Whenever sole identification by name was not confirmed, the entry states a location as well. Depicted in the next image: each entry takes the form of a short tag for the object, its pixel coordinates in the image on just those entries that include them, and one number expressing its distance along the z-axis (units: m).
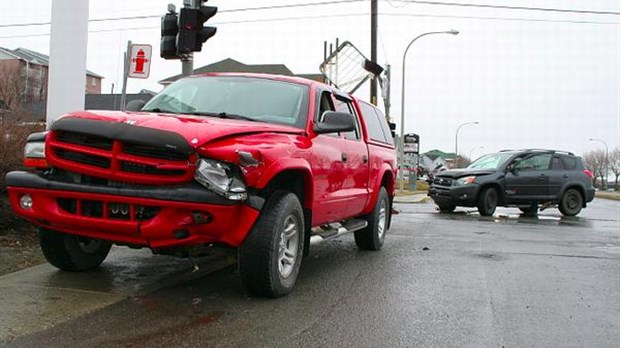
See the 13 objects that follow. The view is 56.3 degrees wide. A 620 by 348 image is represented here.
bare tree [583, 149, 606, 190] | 116.75
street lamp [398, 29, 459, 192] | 28.39
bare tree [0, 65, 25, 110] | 37.33
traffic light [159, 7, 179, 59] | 9.35
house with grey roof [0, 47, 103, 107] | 51.25
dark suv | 14.92
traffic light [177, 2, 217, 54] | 9.08
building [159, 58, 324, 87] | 59.34
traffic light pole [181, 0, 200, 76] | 9.20
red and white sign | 9.13
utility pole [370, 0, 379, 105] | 22.66
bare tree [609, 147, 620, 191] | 116.47
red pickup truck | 4.16
